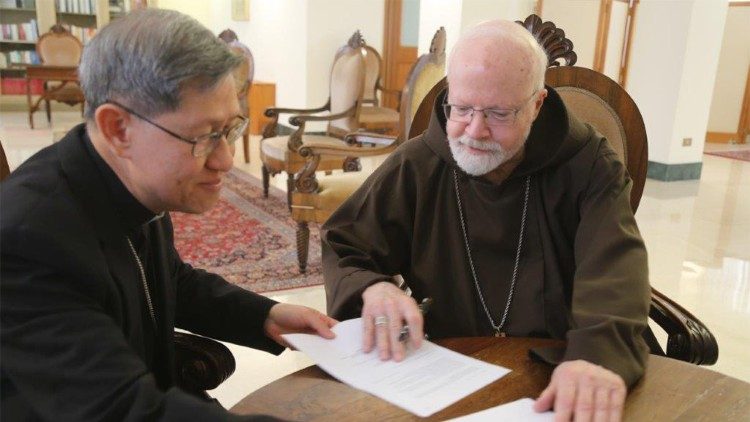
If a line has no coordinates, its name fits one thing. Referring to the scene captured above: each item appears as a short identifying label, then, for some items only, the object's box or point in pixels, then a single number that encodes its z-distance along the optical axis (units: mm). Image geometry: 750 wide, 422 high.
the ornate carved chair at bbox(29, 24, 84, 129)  9117
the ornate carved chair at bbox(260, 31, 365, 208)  4539
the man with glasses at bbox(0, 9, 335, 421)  819
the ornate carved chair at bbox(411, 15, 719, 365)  1906
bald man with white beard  1478
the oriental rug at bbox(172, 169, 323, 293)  3598
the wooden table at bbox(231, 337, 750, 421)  1016
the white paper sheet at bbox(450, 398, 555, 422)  989
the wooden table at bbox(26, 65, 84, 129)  8492
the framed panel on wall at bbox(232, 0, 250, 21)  9844
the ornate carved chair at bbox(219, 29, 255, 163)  6418
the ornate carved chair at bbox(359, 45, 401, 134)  6499
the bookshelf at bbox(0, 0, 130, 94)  10859
